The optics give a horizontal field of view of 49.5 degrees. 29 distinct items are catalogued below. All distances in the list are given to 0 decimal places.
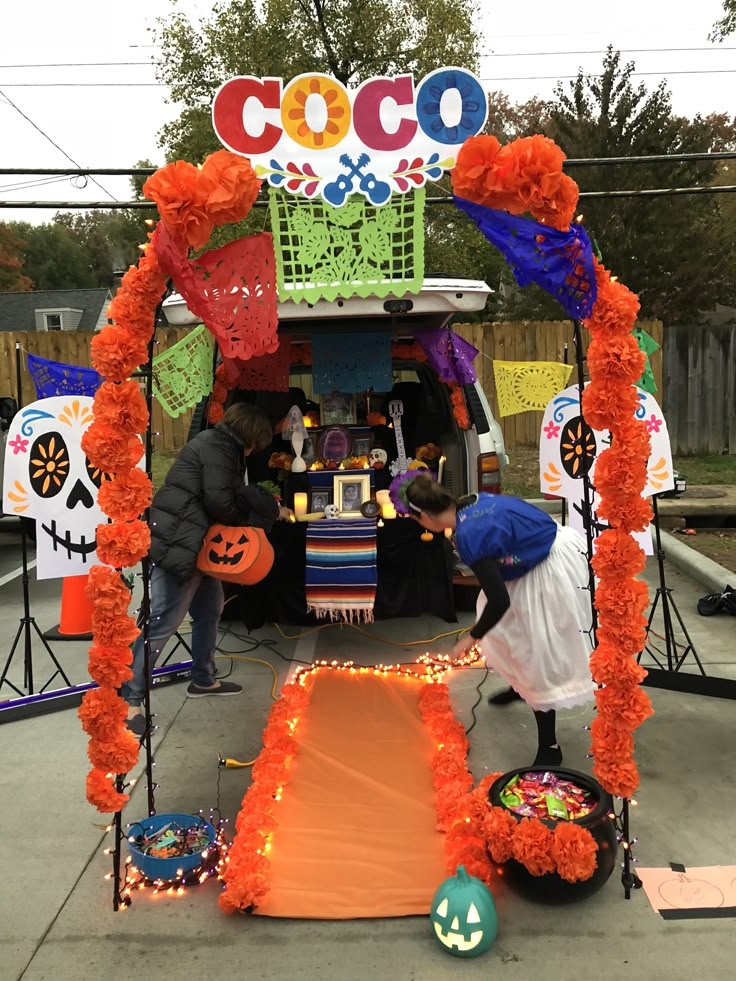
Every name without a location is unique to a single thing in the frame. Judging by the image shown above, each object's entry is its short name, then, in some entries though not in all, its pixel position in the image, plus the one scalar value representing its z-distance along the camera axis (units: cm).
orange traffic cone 570
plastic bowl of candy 300
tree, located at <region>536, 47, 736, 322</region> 1780
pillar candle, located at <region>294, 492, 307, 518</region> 592
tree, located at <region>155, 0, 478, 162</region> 1489
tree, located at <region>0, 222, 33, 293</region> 3812
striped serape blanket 547
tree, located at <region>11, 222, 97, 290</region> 4875
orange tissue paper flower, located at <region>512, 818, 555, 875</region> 277
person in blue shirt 358
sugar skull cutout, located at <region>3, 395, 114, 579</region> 457
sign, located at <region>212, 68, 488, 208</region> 300
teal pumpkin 258
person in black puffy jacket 421
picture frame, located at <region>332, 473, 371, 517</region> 588
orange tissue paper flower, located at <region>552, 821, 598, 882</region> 274
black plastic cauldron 281
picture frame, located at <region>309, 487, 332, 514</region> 592
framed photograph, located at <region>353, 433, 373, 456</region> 635
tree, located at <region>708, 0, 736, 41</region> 1487
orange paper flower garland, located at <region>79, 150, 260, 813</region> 292
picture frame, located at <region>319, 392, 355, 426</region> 638
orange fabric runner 289
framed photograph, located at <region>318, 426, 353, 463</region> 625
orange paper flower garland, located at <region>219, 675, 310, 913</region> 282
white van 498
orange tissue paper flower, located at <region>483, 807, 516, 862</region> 287
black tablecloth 575
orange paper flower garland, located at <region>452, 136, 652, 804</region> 292
